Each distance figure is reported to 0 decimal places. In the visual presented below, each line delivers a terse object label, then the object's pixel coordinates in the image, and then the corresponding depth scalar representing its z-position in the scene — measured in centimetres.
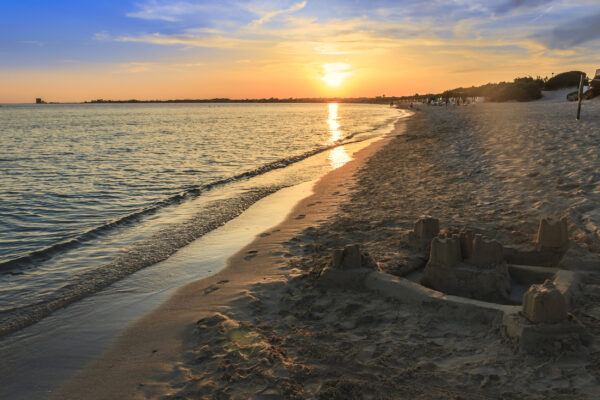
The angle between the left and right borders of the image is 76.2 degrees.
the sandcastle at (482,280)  288
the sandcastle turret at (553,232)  441
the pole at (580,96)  1703
